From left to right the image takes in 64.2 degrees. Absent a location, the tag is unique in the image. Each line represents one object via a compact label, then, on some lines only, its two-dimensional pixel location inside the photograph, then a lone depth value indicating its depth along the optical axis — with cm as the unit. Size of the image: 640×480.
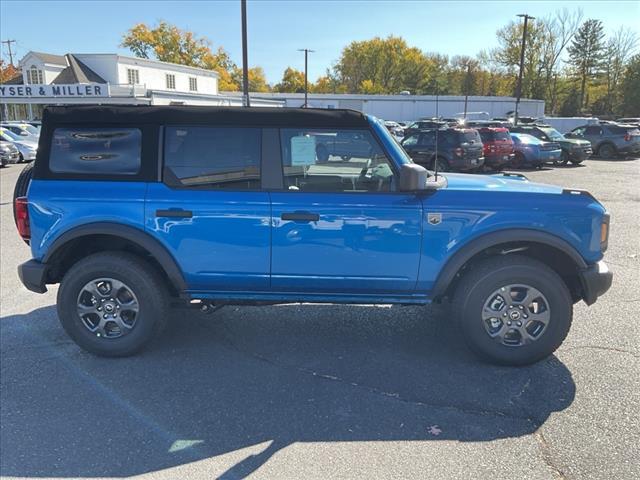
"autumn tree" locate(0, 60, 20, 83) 6397
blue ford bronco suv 370
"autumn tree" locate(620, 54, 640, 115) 5784
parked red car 1859
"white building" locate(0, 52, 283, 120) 3853
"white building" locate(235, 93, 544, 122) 5941
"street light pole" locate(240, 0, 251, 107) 1809
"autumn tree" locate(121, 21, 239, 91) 7312
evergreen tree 6750
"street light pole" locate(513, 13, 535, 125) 3569
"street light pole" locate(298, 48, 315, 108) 5597
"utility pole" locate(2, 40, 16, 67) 6606
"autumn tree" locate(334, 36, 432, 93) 8825
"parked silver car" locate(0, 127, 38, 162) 2203
